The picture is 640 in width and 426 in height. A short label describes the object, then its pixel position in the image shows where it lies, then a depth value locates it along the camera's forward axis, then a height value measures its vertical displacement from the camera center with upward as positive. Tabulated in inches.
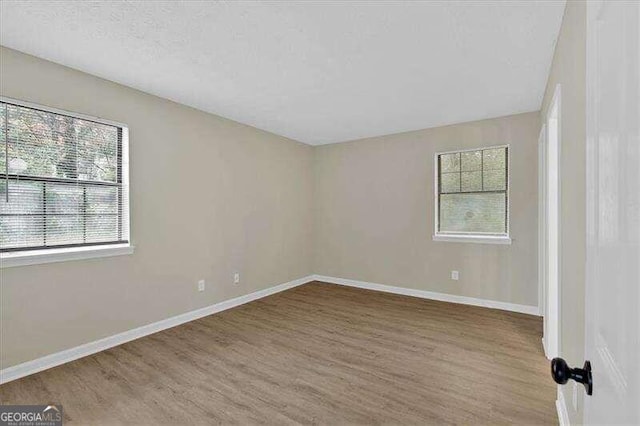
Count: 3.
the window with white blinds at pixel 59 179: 93.1 +11.4
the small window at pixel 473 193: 158.1 +9.8
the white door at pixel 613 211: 18.8 -0.1
